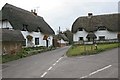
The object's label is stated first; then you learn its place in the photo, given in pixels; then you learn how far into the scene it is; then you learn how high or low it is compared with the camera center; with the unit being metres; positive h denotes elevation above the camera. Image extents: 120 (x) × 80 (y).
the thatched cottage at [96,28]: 50.53 +2.94
